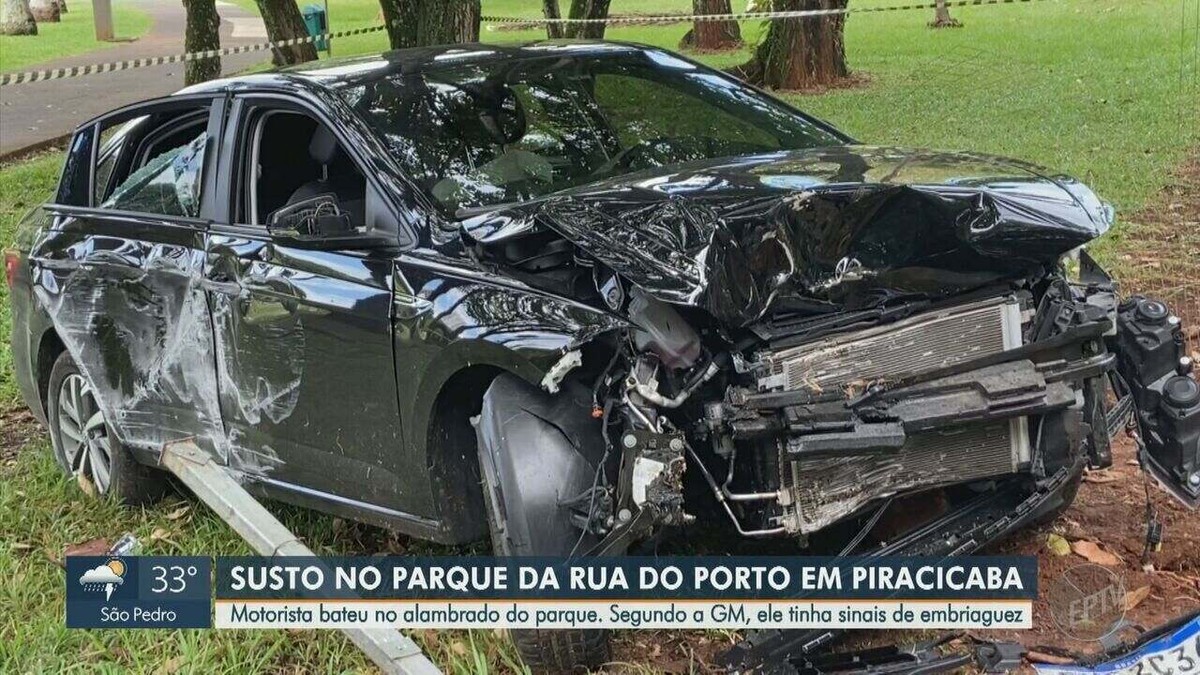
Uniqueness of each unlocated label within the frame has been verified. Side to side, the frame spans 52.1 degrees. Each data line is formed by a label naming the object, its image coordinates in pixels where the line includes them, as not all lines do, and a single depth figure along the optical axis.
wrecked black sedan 3.10
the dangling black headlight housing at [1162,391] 3.29
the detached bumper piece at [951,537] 3.13
